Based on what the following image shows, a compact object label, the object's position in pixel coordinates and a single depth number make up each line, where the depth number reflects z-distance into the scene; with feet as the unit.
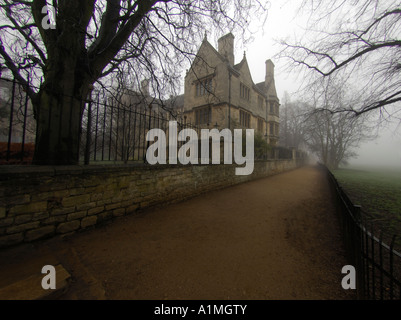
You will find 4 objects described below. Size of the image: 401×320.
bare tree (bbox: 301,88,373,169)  85.20
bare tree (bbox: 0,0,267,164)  10.67
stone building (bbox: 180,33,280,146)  47.50
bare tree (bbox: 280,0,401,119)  17.76
